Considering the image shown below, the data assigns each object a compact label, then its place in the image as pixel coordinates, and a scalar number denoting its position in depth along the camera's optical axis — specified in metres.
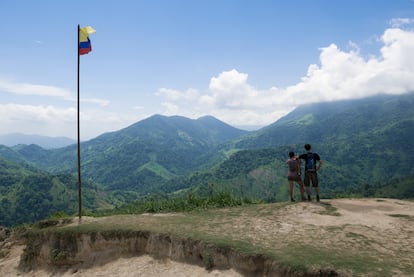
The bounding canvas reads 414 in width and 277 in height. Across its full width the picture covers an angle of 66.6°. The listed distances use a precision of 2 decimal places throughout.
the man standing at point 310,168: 16.41
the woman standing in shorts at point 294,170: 16.81
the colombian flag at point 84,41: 18.88
